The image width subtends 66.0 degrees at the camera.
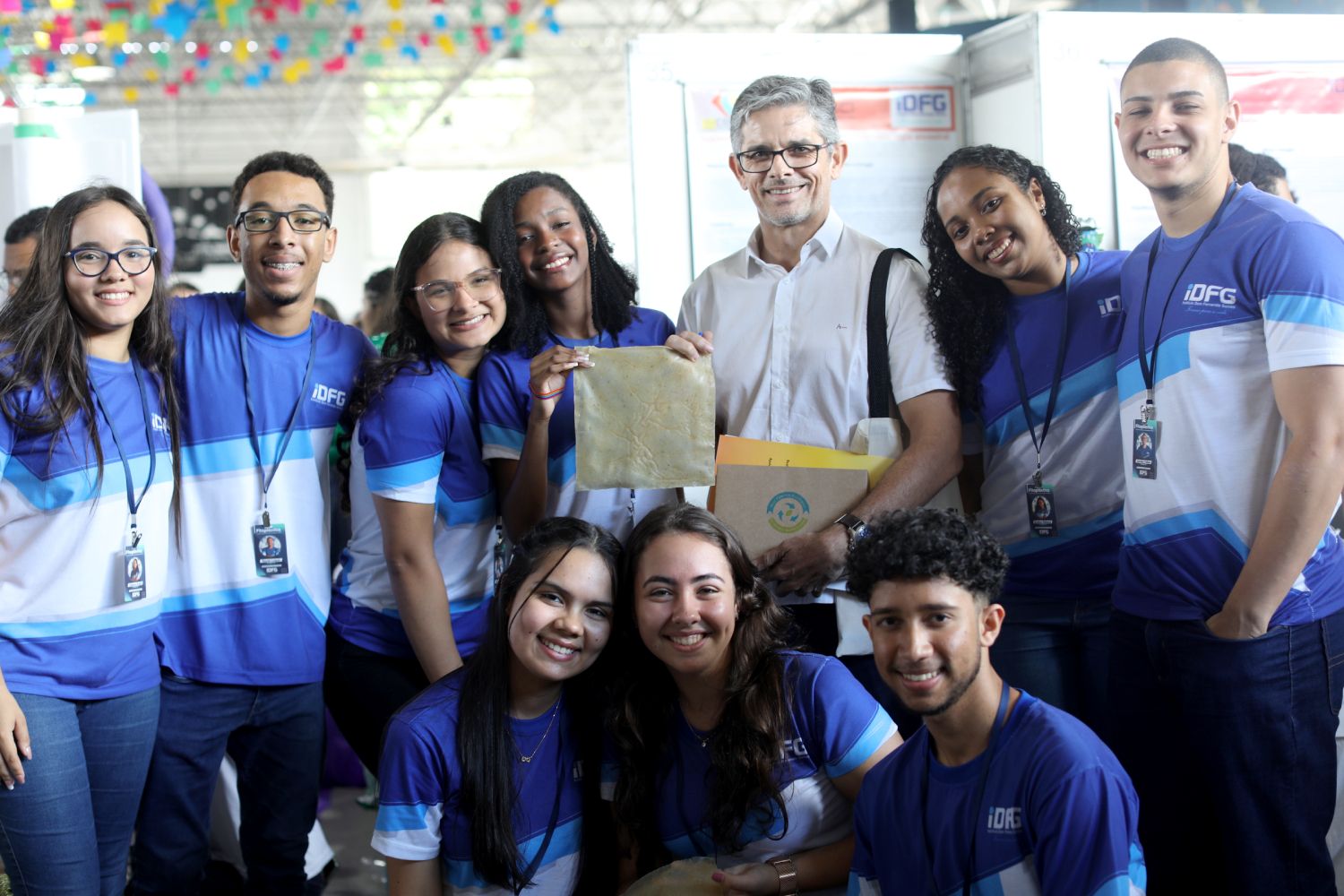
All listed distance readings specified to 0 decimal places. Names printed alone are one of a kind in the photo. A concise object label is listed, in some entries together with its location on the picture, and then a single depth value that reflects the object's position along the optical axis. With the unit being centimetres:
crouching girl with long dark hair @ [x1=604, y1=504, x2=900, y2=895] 212
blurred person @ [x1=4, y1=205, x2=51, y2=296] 374
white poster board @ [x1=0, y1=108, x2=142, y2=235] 399
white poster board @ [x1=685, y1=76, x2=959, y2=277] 379
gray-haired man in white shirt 250
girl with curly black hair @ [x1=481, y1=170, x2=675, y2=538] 259
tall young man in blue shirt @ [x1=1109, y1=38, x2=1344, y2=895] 200
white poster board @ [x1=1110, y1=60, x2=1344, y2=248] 369
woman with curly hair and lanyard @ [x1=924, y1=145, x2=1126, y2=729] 250
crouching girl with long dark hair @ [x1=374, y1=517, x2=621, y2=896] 220
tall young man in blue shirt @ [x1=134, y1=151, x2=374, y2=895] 254
